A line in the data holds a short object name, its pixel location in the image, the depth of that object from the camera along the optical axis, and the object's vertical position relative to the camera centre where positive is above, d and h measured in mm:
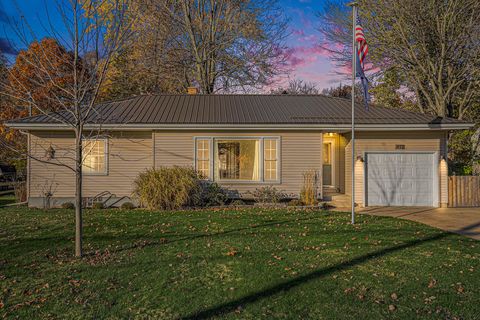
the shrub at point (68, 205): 12070 -1475
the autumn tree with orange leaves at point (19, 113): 21047 +3123
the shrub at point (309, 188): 12273 -882
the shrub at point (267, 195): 12438 -1120
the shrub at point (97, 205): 12203 -1474
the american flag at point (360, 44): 9133 +3045
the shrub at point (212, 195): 12133 -1110
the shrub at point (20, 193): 14219 -1258
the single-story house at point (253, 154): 12602 +291
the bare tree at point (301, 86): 36450 +7834
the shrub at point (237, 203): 12160 -1381
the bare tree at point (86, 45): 5949 +2038
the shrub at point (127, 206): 12211 -1496
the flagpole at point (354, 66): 9008 +2482
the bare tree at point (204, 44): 21250 +7170
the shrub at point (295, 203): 12061 -1359
